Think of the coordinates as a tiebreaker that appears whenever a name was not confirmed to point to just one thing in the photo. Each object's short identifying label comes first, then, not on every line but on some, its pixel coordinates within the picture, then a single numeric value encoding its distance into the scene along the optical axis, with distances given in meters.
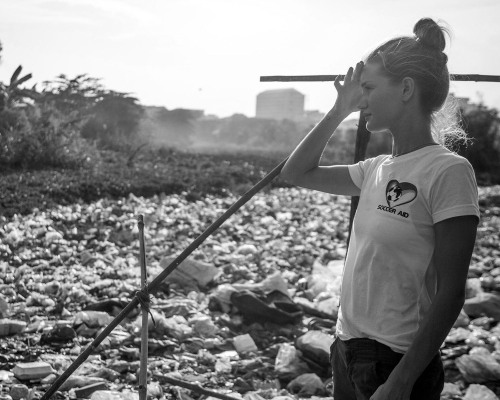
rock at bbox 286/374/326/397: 2.86
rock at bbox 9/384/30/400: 2.55
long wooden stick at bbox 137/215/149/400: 1.89
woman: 1.25
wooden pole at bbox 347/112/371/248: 1.90
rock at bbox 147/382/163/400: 2.68
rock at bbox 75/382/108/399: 2.63
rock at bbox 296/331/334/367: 3.09
